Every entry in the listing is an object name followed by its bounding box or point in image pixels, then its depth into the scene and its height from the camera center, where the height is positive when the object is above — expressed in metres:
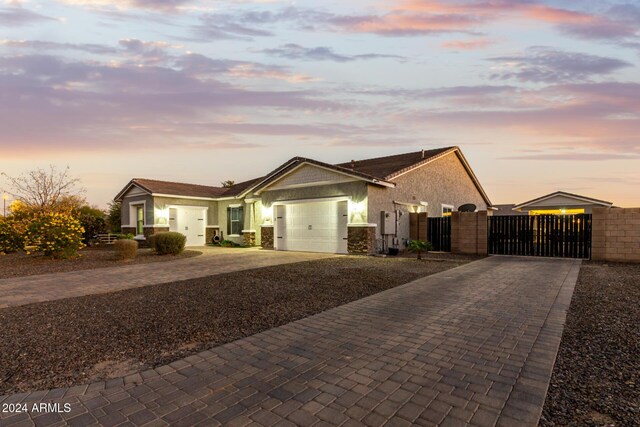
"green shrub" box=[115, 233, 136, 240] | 21.52 -1.64
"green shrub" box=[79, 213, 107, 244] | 21.61 -0.95
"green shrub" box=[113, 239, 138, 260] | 14.02 -1.58
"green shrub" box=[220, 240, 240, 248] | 22.86 -2.24
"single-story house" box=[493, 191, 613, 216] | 26.09 +0.69
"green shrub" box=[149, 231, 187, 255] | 16.02 -1.52
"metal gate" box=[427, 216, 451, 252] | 17.01 -1.10
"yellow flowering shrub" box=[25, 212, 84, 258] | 13.23 -0.95
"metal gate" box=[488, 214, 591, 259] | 13.82 -1.02
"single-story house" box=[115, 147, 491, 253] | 16.19 +0.54
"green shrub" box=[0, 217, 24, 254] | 15.52 -1.13
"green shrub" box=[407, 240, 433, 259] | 13.94 -1.47
